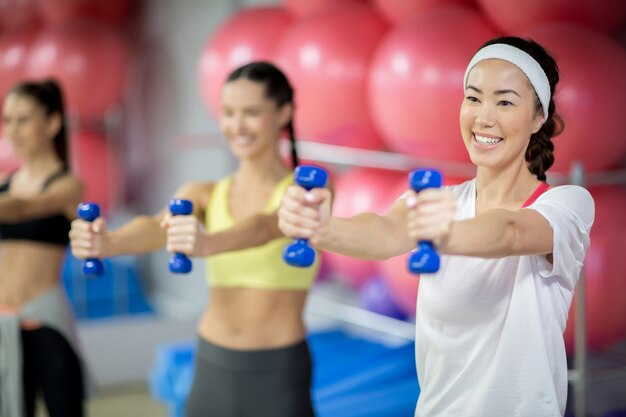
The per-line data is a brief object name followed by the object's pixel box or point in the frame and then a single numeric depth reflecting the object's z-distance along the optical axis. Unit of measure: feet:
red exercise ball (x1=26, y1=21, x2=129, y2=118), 29.15
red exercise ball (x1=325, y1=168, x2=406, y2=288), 18.57
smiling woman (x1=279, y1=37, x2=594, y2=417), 9.04
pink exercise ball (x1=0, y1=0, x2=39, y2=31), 32.92
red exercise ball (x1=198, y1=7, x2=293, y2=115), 21.06
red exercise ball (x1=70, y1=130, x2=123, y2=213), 31.54
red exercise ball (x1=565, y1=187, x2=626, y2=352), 13.85
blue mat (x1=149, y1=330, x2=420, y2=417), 17.83
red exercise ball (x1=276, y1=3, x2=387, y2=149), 18.39
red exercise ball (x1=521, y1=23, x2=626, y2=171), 13.36
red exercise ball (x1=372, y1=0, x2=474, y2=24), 16.66
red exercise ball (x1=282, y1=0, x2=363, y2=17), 19.52
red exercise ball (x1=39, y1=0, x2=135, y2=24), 31.21
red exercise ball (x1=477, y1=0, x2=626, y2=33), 14.11
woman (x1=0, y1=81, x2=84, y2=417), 16.87
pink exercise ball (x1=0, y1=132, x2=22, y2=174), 29.71
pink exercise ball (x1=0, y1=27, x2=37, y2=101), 30.58
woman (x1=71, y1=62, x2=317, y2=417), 13.41
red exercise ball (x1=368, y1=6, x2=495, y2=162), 14.87
